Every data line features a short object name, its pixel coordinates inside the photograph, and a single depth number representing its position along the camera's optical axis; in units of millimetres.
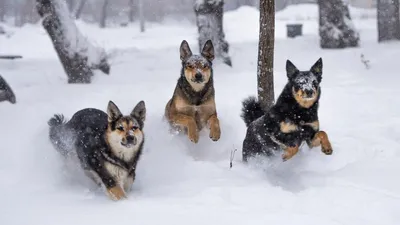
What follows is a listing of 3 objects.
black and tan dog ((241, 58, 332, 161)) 5520
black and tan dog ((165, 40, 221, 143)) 6520
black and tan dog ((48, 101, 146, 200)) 4961
